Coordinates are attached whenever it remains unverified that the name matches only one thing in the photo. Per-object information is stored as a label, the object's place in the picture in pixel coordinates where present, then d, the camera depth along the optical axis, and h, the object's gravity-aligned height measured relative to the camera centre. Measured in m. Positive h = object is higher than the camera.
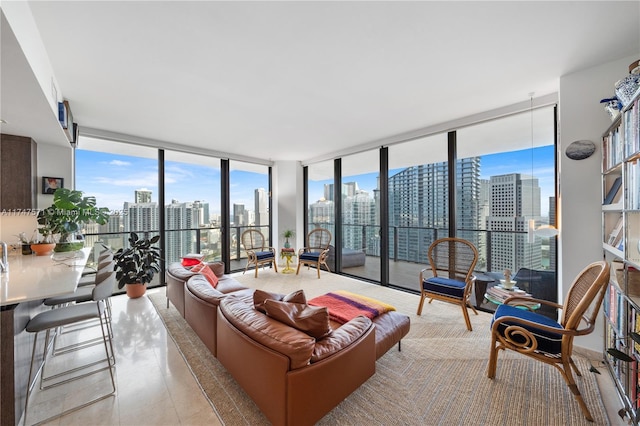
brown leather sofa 1.37 -0.93
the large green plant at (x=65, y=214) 2.87 -0.01
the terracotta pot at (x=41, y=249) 2.80 -0.41
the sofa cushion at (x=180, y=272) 2.89 -0.73
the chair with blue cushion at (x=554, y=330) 1.70 -0.90
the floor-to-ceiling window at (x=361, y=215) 5.12 -0.06
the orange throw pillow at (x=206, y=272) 3.05 -0.74
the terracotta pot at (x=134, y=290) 3.97 -1.24
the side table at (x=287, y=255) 5.68 -0.97
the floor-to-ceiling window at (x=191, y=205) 4.91 +0.15
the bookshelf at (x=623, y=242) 1.63 -0.23
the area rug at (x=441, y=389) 1.69 -1.40
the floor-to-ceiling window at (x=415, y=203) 4.12 +0.17
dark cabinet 2.85 +0.48
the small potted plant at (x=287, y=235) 6.14 -0.56
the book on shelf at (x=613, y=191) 2.13 +0.19
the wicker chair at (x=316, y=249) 5.36 -0.86
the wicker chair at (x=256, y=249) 5.45 -0.85
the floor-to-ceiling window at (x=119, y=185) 4.14 +0.48
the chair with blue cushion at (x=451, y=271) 3.03 -0.83
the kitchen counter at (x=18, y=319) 1.51 -0.73
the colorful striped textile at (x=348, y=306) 2.37 -0.97
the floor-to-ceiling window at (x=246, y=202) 5.89 +0.26
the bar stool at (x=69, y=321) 1.74 -0.79
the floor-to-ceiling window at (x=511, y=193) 3.15 +0.28
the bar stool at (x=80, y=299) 2.08 -0.83
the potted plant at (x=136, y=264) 3.80 -0.80
